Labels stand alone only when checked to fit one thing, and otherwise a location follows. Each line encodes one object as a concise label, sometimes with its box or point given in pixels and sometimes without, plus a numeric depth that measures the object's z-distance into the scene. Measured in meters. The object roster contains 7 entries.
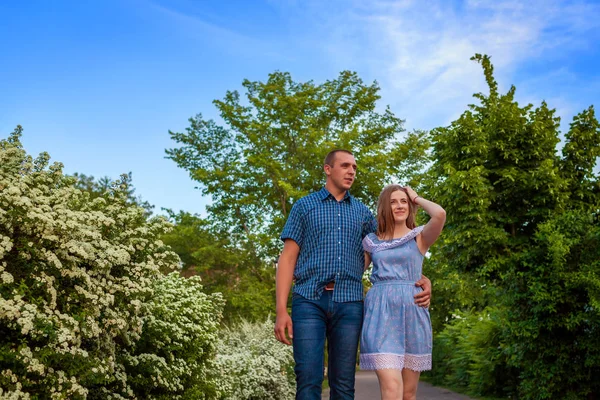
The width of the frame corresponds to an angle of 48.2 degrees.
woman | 4.80
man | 4.76
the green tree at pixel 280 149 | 26.56
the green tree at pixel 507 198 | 11.54
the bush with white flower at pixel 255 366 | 13.75
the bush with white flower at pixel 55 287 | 5.42
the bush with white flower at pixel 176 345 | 8.67
